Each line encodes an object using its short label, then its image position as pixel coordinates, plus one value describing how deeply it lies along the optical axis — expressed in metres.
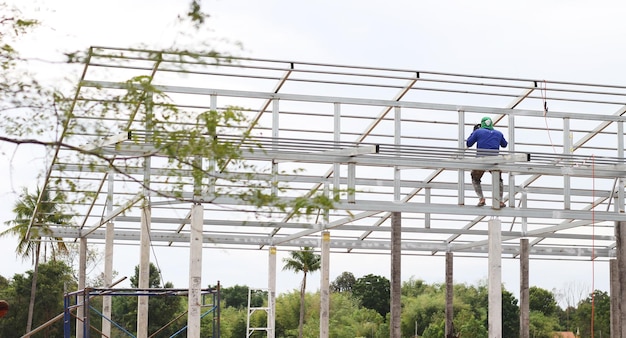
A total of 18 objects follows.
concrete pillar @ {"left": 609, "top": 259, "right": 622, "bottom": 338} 31.75
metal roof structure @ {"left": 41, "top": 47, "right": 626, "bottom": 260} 22.80
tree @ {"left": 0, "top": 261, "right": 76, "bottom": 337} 51.88
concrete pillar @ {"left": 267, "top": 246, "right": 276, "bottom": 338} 31.52
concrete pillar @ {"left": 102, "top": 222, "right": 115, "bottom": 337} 27.47
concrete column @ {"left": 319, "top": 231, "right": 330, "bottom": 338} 28.70
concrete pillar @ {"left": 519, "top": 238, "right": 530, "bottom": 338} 29.81
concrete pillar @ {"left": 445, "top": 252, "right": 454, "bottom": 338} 34.66
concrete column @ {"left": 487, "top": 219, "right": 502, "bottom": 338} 22.39
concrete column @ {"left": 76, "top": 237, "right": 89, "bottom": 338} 29.81
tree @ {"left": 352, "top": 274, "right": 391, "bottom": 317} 59.25
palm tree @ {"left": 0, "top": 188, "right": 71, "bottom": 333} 50.34
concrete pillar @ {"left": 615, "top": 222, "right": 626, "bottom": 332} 26.53
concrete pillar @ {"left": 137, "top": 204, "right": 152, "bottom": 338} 24.08
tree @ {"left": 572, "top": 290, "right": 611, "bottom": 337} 56.61
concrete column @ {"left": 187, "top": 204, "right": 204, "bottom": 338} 20.61
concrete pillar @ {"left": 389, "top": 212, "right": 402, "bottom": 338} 24.28
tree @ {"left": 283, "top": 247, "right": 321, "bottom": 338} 54.37
